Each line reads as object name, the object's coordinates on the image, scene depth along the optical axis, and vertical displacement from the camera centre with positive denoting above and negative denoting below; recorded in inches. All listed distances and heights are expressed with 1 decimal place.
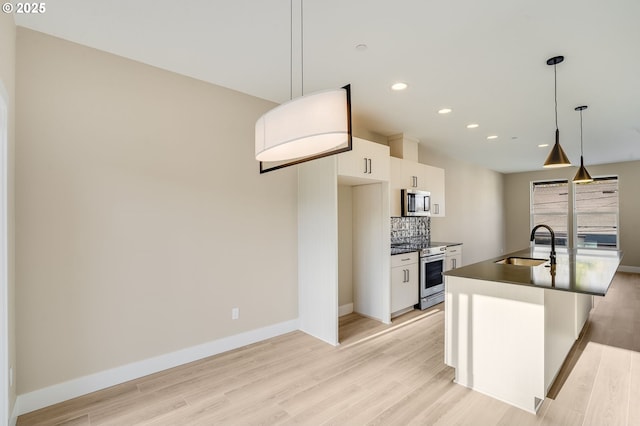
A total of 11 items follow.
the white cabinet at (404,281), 168.6 -38.1
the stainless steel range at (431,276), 186.2 -38.7
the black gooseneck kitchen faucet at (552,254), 113.0 -15.9
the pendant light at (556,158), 117.8 +20.9
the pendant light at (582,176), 161.9 +18.9
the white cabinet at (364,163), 144.4 +25.0
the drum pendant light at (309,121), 64.3 +20.3
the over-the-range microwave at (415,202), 183.5 +7.0
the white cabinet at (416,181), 179.8 +20.9
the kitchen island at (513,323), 86.9 -34.1
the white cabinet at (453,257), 211.9 -30.9
